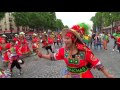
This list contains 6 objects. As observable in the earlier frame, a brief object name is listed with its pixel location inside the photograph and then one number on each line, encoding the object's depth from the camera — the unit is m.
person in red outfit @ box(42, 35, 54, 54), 6.40
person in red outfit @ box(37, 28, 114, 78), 1.55
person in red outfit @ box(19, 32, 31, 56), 5.70
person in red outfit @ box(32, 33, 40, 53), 6.81
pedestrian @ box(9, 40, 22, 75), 3.60
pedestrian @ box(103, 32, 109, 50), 7.65
